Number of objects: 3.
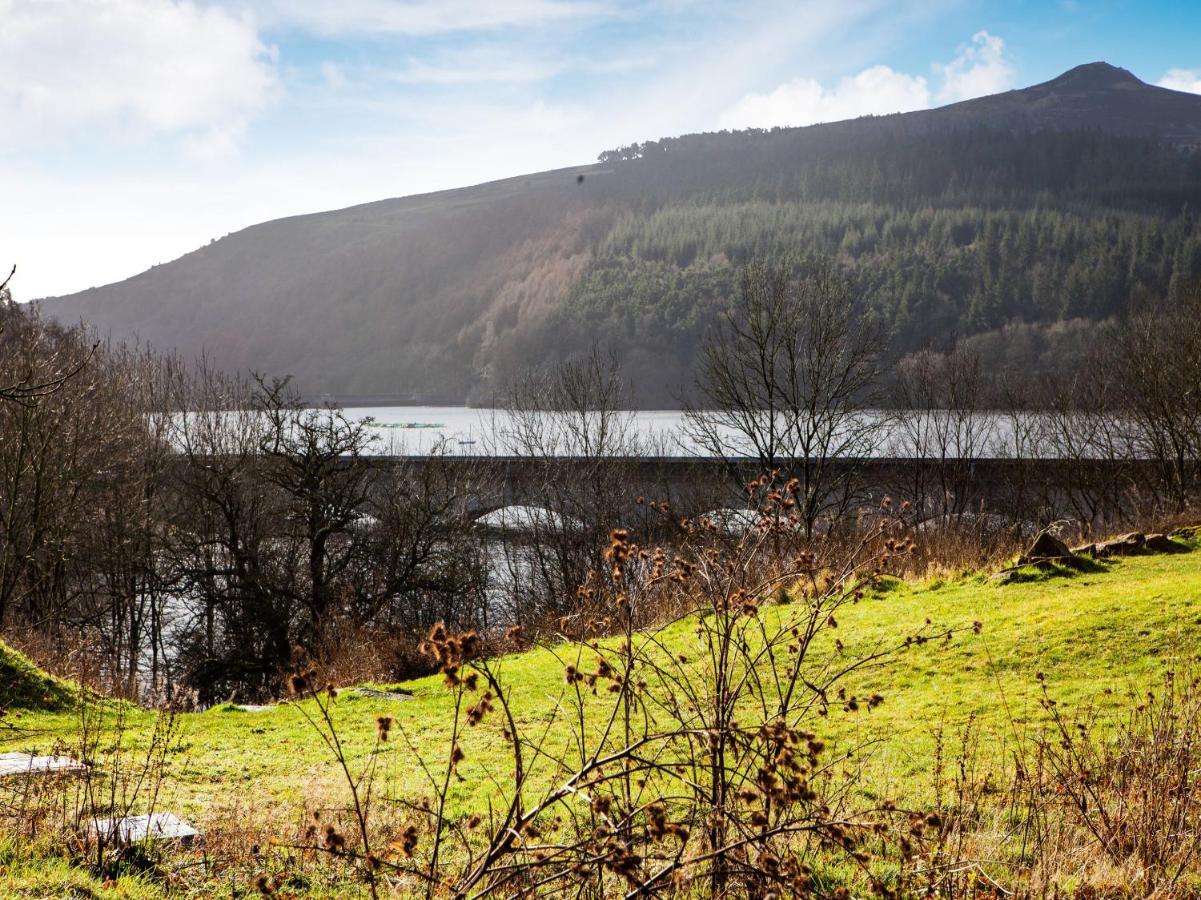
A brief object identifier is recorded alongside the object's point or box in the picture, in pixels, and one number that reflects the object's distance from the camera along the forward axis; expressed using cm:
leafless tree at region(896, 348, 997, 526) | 3901
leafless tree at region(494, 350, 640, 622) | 3269
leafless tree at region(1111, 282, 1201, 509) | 2553
